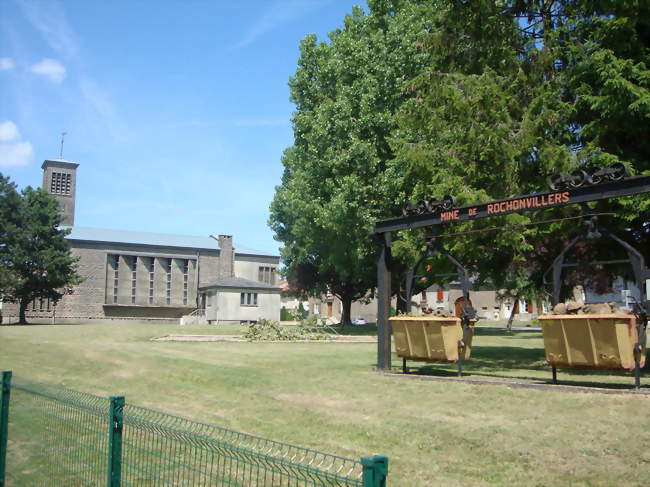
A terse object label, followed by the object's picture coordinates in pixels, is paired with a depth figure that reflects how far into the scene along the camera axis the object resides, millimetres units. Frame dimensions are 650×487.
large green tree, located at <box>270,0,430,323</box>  29203
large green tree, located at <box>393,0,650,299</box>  13844
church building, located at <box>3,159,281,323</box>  58406
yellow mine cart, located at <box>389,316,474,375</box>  12031
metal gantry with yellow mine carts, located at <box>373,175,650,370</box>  9954
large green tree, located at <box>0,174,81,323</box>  50625
